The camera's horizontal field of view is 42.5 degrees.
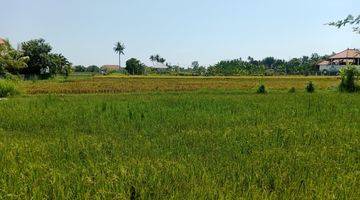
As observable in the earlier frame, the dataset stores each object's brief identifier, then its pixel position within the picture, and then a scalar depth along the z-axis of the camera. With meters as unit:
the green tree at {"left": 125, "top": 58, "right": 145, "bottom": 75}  104.25
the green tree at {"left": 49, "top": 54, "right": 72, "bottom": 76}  60.93
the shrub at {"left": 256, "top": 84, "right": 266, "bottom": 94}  28.87
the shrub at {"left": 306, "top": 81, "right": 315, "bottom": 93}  30.19
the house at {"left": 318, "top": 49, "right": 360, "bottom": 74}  89.06
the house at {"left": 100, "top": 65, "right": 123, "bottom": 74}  176.14
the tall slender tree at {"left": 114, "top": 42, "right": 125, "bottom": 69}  127.81
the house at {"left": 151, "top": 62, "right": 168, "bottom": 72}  123.38
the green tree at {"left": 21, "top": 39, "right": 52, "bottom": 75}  58.34
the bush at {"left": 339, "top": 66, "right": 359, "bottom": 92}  28.86
